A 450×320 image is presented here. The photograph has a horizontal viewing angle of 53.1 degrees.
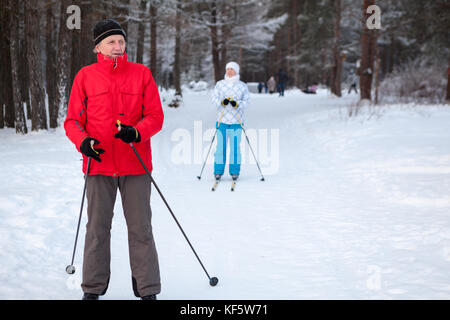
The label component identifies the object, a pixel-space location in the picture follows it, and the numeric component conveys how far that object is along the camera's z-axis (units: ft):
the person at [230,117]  27.32
